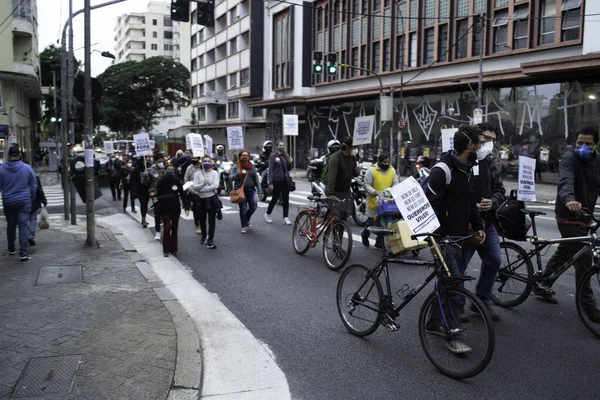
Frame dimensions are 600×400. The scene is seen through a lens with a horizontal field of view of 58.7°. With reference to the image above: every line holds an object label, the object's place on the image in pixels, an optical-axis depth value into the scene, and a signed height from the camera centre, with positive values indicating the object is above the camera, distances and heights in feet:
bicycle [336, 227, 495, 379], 13.37 -4.56
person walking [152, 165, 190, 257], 31.24 -3.44
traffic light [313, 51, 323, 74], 73.97 +12.04
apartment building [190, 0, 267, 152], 170.81 +27.52
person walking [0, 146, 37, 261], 28.66 -2.74
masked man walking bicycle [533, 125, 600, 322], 17.95 -1.31
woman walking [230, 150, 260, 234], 37.45 -2.48
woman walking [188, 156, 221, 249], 33.47 -3.07
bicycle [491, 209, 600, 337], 19.17 -4.54
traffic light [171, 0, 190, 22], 43.39 +11.19
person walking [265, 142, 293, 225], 40.04 -2.27
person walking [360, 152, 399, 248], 30.86 -1.83
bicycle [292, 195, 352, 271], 26.14 -4.25
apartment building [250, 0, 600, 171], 79.25 +15.02
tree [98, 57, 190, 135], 217.56 +23.84
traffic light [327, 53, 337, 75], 77.05 +12.32
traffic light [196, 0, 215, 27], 45.47 +11.52
